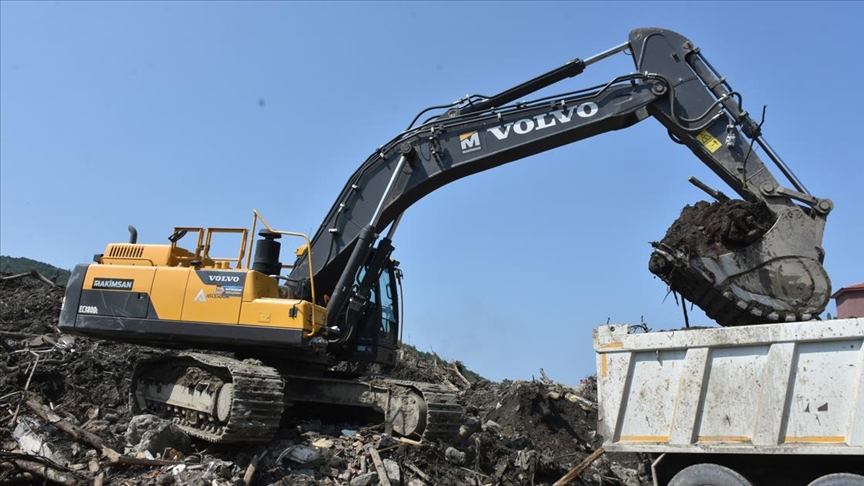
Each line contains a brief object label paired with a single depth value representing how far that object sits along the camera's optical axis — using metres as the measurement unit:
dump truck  5.56
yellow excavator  7.45
